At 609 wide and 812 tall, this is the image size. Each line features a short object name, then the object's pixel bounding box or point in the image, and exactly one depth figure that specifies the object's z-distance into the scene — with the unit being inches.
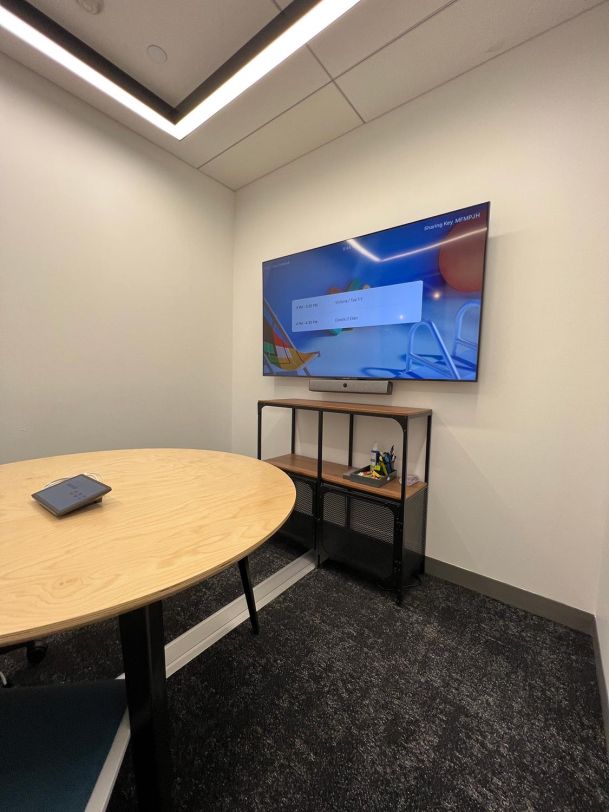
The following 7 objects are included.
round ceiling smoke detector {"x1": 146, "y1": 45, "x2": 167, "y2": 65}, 66.5
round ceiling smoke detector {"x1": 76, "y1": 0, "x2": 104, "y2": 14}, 58.2
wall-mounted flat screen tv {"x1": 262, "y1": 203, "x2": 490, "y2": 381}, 67.4
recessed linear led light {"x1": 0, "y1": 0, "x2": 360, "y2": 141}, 51.0
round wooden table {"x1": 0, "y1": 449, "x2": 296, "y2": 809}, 20.9
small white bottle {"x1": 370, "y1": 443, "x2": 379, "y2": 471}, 78.8
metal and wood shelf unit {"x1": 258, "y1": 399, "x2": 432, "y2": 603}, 68.1
